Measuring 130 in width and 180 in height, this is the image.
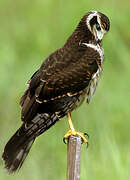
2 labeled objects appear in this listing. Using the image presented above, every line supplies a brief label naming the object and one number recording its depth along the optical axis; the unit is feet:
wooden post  38.11
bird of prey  42.47
